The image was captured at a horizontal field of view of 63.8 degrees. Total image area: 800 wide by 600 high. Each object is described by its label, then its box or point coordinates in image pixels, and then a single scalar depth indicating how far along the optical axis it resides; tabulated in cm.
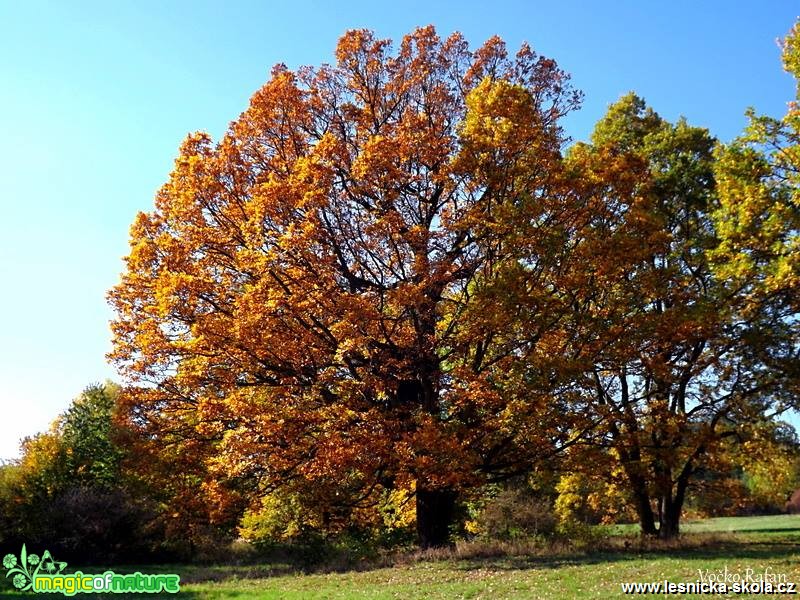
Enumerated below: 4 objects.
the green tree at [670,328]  1944
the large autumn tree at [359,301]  1811
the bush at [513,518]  2691
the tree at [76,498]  2436
